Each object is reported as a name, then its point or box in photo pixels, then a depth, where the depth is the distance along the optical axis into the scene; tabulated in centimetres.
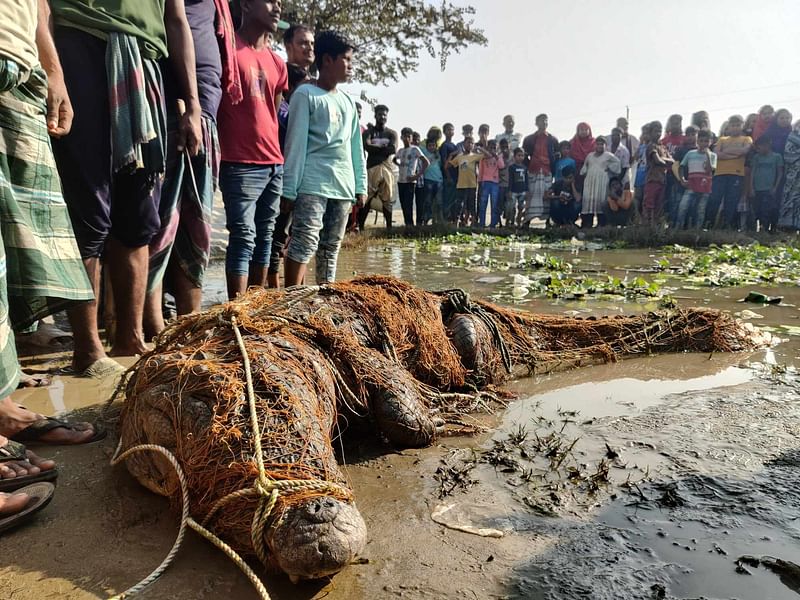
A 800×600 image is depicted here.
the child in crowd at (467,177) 1521
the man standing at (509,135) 1552
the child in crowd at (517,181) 1498
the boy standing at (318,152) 500
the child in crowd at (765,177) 1270
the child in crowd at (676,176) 1348
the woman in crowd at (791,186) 1259
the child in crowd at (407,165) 1487
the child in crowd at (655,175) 1350
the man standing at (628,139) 1455
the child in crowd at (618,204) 1405
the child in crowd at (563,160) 1454
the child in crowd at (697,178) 1301
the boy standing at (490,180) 1510
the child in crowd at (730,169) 1283
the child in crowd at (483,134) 1558
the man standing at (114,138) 319
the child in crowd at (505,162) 1527
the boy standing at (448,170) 1558
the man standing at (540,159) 1480
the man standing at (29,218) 226
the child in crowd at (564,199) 1469
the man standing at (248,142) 462
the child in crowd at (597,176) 1373
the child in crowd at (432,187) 1550
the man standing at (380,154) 1215
